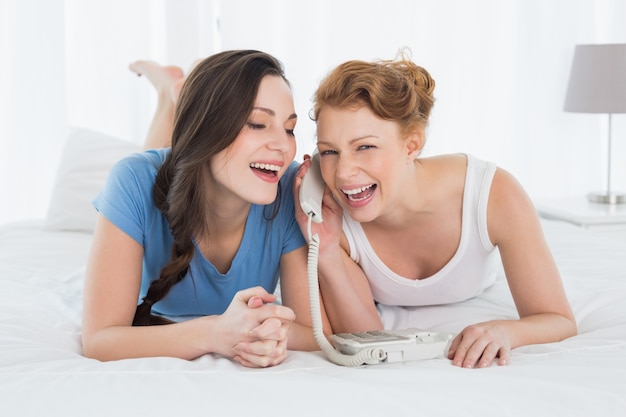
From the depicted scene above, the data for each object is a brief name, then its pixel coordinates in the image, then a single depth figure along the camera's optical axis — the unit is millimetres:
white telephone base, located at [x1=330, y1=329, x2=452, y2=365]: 1369
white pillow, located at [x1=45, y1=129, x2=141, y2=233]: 2771
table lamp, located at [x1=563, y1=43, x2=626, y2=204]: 3320
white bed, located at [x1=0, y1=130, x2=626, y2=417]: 1122
